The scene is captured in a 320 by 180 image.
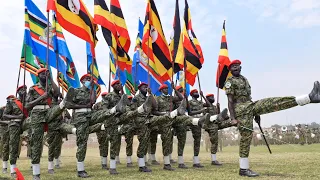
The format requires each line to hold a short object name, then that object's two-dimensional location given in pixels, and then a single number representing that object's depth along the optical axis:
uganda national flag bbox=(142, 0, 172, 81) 11.19
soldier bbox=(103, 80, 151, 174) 9.07
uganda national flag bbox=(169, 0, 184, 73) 11.00
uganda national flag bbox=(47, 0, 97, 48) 9.33
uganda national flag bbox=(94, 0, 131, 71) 10.08
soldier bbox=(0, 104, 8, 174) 10.85
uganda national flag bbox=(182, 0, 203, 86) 11.23
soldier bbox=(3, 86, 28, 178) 9.83
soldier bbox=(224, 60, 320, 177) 7.55
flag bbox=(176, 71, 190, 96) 14.00
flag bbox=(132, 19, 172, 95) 11.86
